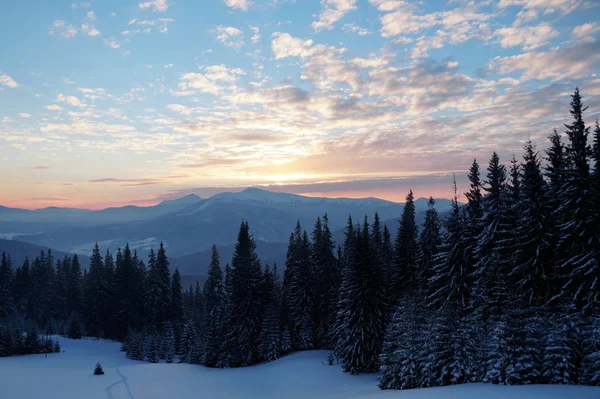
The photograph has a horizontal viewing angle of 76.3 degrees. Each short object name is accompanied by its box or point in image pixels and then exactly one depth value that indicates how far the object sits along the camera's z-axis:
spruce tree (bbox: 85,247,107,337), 84.51
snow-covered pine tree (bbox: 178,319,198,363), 60.75
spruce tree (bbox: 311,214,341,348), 54.31
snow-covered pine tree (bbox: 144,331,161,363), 65.44
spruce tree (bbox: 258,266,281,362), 52.22
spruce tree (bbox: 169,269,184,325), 80.06
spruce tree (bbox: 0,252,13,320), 84.14
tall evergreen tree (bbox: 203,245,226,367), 53.91
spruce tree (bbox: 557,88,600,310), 26.14
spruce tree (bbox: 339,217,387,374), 40.50
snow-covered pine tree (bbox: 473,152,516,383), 23.50
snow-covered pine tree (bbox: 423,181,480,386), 25.61
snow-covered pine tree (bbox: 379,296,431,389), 29.08
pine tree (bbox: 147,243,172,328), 77.25
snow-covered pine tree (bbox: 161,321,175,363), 65.62
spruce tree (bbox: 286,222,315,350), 55.53
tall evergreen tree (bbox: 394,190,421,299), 45.88
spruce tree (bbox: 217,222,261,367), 52.81
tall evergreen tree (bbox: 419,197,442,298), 43.25
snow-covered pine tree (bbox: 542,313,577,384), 21.11
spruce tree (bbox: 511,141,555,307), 29.97
